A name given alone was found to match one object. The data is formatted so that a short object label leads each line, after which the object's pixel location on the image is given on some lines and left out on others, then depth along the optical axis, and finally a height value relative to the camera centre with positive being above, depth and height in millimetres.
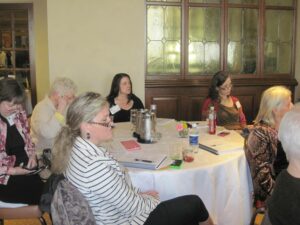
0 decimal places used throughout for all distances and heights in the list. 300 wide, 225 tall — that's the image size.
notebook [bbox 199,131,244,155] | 2441 -517
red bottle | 2988 -427
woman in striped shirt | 1646 -480
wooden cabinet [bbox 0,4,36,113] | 6609 +497
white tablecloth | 2080 -660
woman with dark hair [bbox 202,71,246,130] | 3844 -348
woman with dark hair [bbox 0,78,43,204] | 2229 -543
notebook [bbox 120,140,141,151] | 2479 -512
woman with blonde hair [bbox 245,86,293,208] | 2326 -568
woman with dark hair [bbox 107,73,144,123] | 3783 -274
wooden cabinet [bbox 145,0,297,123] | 4785 +316
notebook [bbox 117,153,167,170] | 2121 -533
